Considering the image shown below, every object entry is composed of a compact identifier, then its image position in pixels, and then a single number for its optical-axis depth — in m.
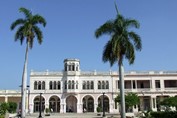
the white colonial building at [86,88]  73.31
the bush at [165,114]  28.64
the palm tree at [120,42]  35.38
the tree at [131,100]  60.56
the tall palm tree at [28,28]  43.38
